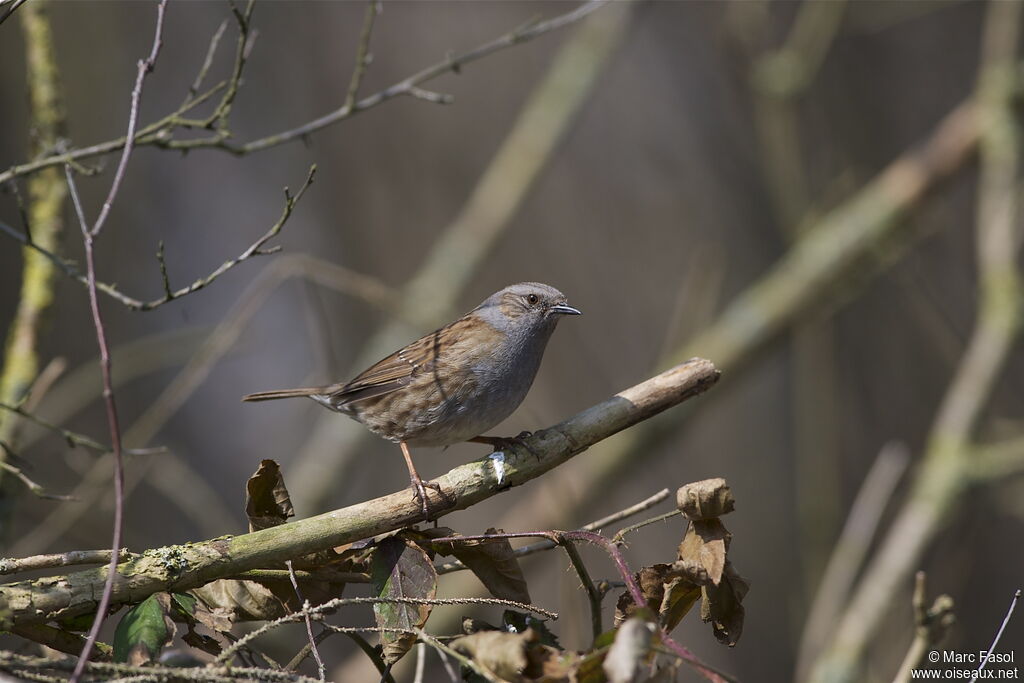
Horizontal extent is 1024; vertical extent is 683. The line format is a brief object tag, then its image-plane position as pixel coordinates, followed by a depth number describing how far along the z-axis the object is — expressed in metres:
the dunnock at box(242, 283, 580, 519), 7.14
